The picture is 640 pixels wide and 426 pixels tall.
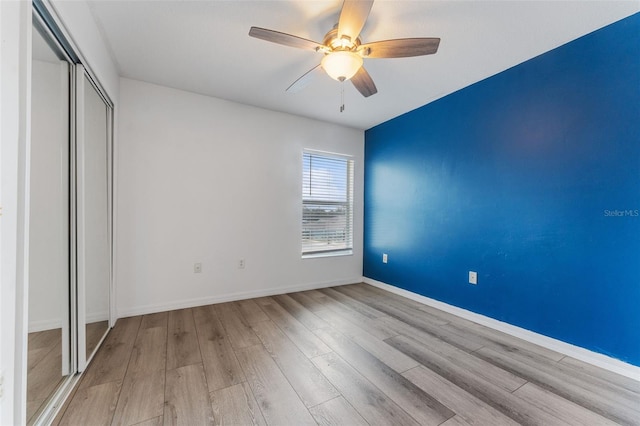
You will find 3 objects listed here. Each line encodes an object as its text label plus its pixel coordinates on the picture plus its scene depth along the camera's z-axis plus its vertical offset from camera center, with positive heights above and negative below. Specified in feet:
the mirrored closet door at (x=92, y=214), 5.34 -0.10
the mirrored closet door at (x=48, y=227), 3.94 -0.31
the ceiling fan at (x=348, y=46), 4.90 +3.51
